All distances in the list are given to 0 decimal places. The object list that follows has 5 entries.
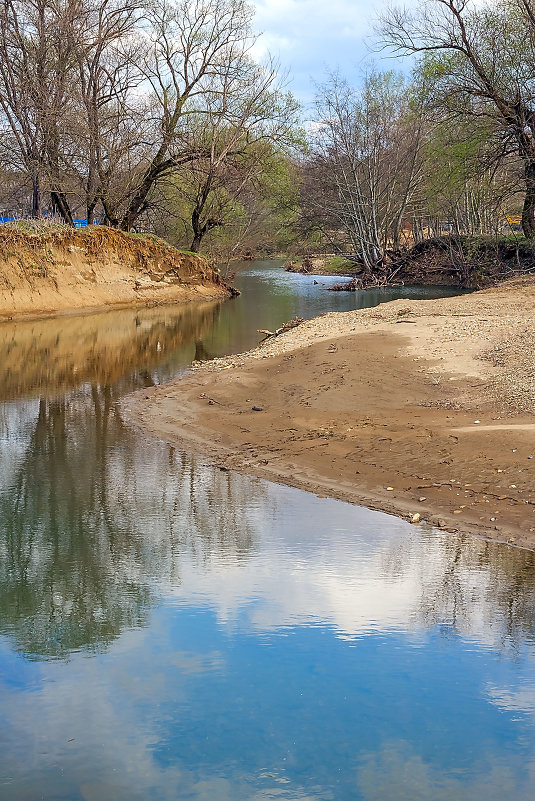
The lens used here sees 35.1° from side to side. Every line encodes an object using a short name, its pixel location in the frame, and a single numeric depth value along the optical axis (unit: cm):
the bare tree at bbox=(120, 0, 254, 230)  3294
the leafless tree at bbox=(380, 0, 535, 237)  2930
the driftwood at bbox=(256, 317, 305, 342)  1959
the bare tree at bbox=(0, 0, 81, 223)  2845
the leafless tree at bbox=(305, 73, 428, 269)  3784
